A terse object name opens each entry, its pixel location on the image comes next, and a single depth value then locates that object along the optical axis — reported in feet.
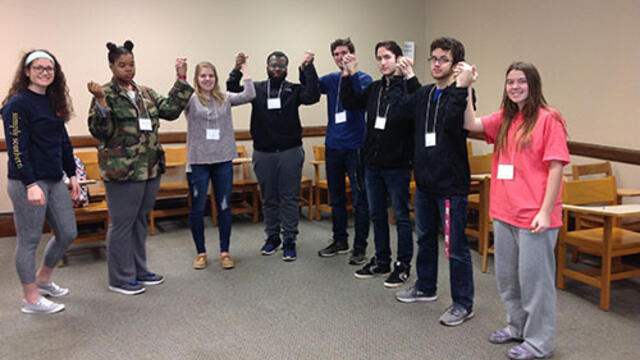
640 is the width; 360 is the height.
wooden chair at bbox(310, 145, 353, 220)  17.90
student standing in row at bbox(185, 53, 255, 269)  12.01
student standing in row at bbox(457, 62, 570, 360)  7.39
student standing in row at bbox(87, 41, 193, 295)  10.27
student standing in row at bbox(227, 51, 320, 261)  12.85
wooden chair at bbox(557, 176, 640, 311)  9.78
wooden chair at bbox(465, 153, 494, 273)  12.33
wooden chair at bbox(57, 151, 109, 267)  13.76
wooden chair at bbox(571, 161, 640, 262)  12.49
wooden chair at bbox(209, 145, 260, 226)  17.33
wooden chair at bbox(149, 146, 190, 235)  16.70
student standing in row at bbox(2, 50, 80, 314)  9.34
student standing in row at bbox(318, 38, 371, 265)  12.67
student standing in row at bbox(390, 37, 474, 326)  8.65
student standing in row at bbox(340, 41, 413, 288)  10.48
